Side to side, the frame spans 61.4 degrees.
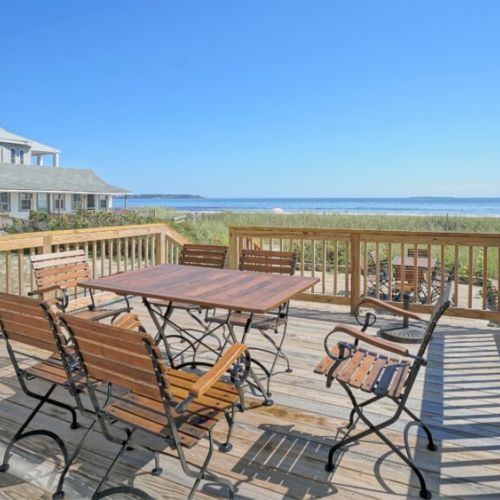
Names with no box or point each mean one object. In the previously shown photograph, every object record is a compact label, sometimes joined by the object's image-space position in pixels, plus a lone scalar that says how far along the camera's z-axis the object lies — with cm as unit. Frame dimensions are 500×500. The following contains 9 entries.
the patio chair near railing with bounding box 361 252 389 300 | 766
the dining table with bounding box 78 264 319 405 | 250
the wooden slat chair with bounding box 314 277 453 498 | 192
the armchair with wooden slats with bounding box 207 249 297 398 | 321
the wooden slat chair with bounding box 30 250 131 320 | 331
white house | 2394
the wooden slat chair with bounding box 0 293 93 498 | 186
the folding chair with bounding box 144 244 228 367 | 427
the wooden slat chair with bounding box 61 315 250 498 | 150
